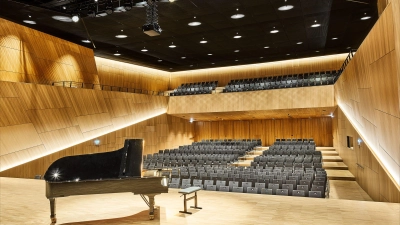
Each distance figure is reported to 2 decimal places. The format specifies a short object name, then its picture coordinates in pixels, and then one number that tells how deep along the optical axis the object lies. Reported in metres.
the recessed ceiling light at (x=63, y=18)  10.08
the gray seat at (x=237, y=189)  7.21
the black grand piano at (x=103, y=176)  4.16
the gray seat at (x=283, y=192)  6.90
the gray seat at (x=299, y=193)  6.71
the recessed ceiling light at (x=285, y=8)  9.54
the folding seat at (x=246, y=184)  7.43
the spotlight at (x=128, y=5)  8.62
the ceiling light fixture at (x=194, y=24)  10.85
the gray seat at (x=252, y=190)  7.01
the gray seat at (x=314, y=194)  6.39
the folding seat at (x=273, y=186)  7.21
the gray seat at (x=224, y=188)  7.39
